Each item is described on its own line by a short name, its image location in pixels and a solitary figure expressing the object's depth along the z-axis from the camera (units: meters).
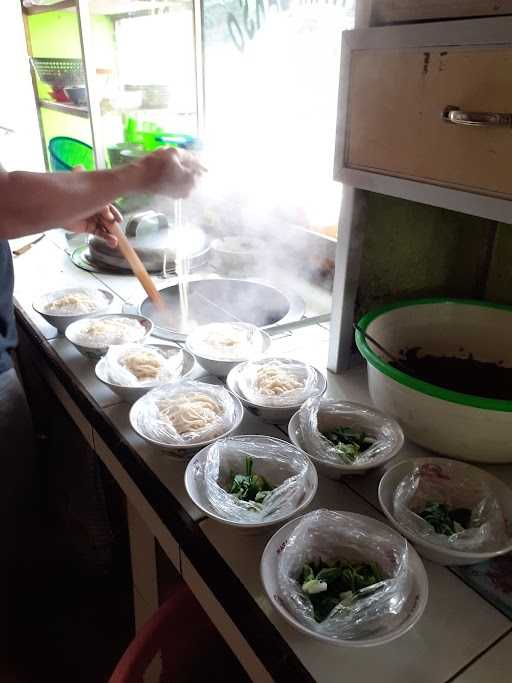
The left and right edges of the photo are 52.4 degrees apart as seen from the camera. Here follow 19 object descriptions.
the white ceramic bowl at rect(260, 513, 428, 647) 0.63
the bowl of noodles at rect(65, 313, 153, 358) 1.28
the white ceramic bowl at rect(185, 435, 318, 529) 0.77
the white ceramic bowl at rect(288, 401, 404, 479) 0.88
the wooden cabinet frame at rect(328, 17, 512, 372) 0.80
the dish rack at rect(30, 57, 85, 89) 2.84
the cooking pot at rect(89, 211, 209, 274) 1.91
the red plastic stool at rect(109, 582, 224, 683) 1.06
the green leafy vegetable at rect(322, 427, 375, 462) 0.92
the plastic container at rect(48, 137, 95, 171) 2.95
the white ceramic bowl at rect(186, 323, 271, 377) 1.20
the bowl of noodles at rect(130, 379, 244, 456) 0.96
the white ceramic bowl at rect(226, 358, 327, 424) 1.04
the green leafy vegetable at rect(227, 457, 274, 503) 0.85
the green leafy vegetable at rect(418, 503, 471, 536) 0.80
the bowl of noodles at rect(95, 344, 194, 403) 1.12
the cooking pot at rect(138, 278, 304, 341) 1.62
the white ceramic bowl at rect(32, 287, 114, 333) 1.41
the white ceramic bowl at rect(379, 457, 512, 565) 0.74
